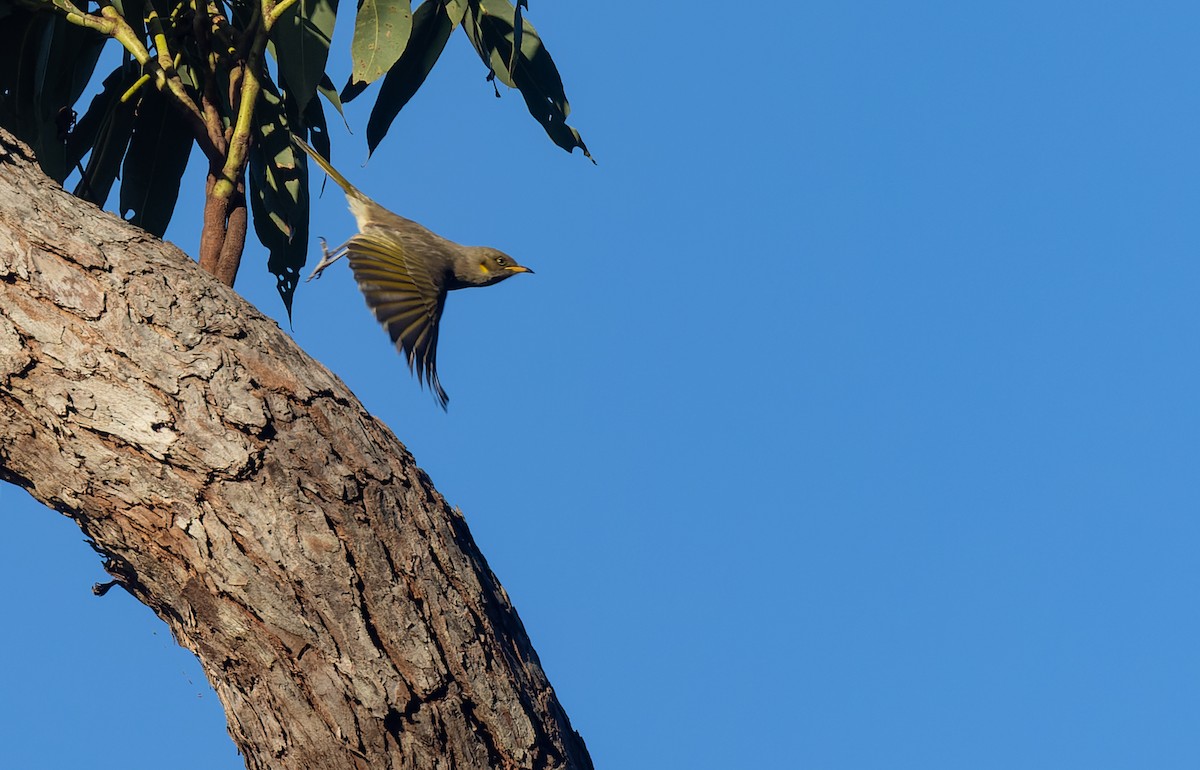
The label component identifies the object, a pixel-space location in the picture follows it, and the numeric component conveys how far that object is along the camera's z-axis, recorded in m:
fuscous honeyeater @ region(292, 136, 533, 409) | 11.47
